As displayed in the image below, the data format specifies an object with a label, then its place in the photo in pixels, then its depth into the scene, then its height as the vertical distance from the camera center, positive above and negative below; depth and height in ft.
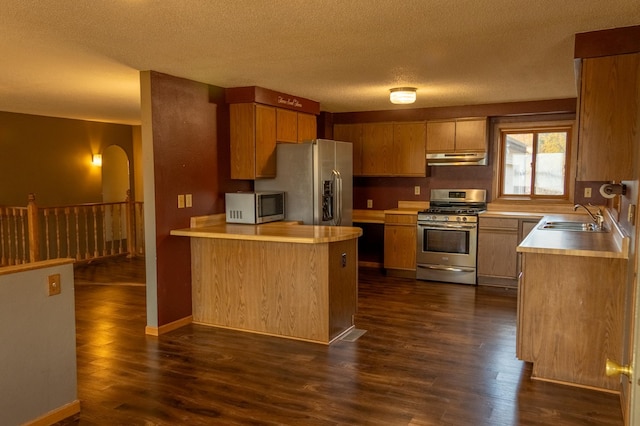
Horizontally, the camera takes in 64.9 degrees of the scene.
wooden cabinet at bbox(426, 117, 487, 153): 20.80 +2.12
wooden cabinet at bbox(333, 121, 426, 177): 22.20 +1.76
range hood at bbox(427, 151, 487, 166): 20.99 +1.15
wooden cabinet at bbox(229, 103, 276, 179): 16.30 +1.54
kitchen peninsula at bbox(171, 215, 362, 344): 13.21 -2.57
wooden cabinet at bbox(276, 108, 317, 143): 17.58 +2.21
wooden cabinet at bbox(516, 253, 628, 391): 10.14 -2.74
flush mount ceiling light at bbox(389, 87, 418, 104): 16.53 +3.01
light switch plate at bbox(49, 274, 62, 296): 8.68 -1.70
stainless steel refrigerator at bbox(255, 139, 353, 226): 16.79 +0.17
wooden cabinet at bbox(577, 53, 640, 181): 9.89 +1.35
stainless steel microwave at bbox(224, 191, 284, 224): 15.70 -0.65
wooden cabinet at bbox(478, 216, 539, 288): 19.39 -2.48
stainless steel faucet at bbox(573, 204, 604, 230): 14.75 -1.07
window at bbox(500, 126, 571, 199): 20.51 +0.97
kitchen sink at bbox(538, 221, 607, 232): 14.28 -1.23
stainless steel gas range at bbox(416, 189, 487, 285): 20.13 -2.34
